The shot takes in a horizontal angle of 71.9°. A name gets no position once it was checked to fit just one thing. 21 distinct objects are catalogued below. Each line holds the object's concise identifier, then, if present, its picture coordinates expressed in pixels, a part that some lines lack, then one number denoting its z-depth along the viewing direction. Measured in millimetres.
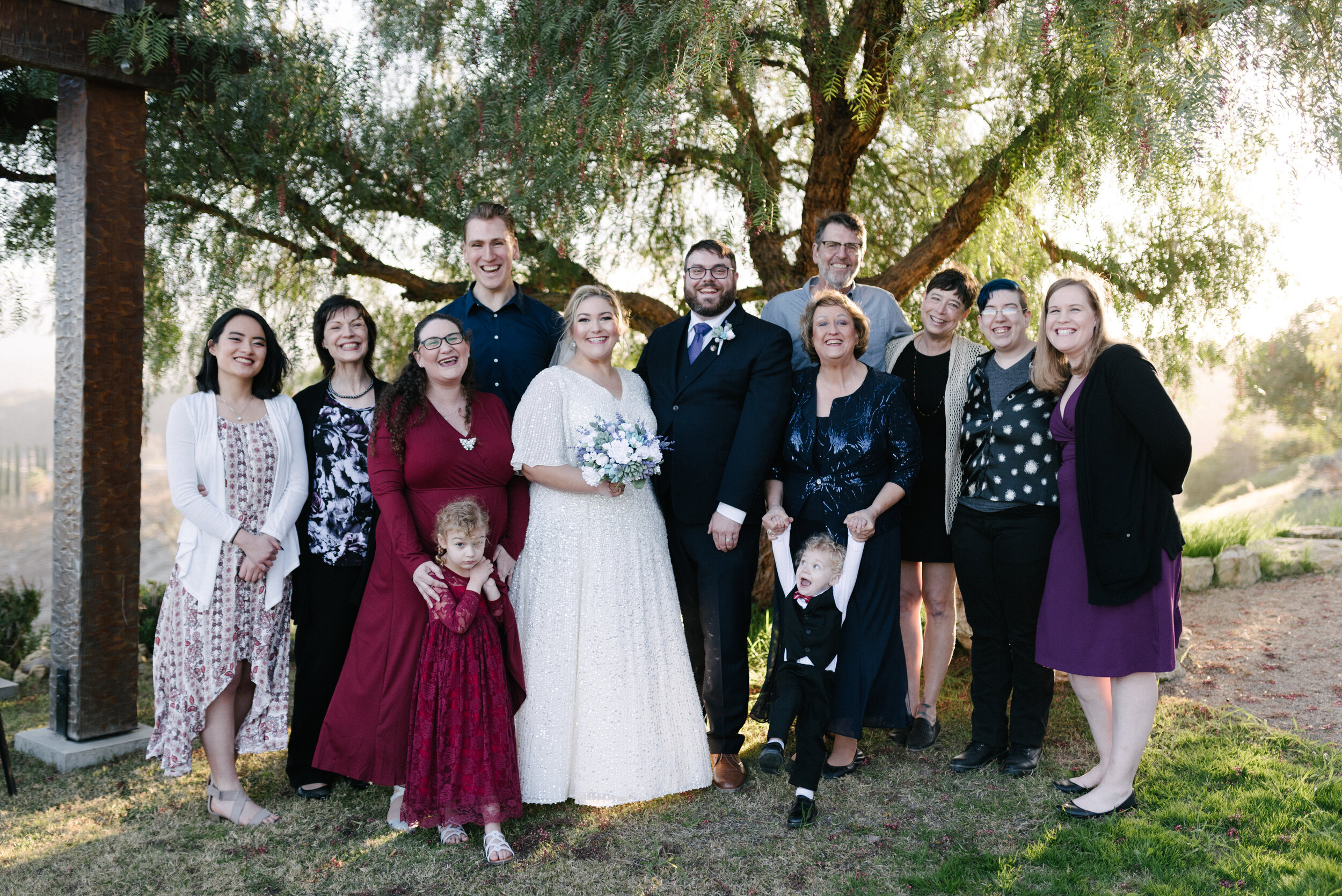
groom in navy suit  3707
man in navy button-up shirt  3922
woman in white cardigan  3377
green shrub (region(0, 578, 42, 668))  6406
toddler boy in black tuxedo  3416
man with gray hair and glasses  4137
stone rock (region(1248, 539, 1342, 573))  7680
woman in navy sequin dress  3650
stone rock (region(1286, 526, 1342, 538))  8539
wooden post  4184
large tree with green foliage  3309
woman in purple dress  3189
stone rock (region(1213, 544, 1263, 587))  7473
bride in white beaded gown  3436
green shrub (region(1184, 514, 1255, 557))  7934
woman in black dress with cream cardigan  3949
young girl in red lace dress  3172
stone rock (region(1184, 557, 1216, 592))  7422
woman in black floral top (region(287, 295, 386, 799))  3607
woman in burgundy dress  3334
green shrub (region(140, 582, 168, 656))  6395
